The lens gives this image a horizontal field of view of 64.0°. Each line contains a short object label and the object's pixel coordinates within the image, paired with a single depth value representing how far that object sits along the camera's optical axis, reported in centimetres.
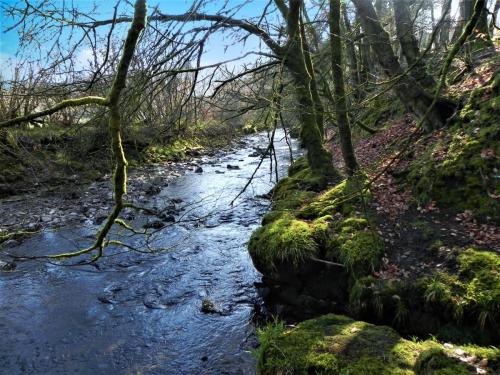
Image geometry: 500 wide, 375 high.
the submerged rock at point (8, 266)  775
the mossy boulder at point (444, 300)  430
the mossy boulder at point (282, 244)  593
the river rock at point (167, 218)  1038
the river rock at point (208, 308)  620
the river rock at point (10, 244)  898
